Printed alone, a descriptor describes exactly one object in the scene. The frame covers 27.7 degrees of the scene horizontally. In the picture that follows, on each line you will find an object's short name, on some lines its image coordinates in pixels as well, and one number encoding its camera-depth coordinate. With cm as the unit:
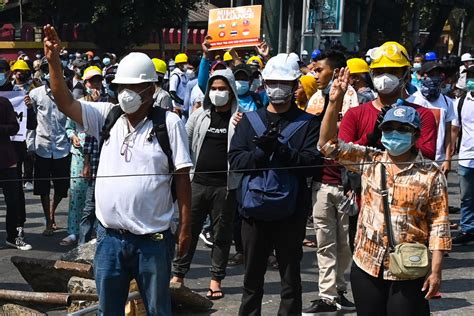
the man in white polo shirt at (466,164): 1013
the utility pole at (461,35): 5509
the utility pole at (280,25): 2537
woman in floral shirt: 507
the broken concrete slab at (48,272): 739
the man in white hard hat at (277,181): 630
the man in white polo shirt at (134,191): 535
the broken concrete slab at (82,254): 761
